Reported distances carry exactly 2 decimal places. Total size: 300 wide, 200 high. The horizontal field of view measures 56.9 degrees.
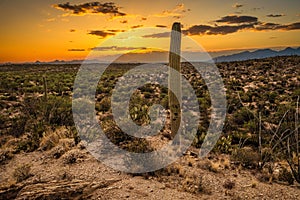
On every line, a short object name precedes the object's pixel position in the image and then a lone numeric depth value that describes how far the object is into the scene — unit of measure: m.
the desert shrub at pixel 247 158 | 7.43
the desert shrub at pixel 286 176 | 6.41
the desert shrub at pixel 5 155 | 7.94
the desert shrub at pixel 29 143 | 8.58
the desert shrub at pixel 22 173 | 6.28
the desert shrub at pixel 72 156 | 7.12
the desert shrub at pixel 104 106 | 14.04
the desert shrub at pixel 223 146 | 8.51
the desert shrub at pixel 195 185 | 5.77
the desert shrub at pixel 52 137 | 8.58
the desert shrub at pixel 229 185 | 6.08
